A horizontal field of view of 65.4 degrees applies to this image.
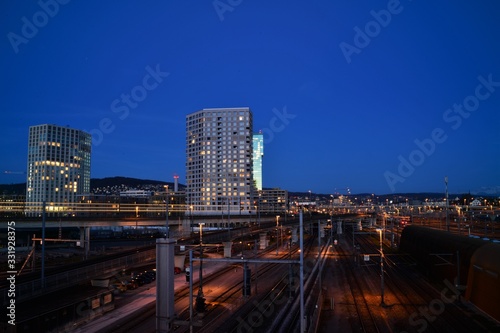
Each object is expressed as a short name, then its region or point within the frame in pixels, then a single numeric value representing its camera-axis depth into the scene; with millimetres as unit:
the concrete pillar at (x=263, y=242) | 83438
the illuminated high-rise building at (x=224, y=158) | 176250
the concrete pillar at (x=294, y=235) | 99169
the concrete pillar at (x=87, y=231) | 69281
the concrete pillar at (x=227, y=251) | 62766
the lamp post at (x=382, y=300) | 31938
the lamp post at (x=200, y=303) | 29391
